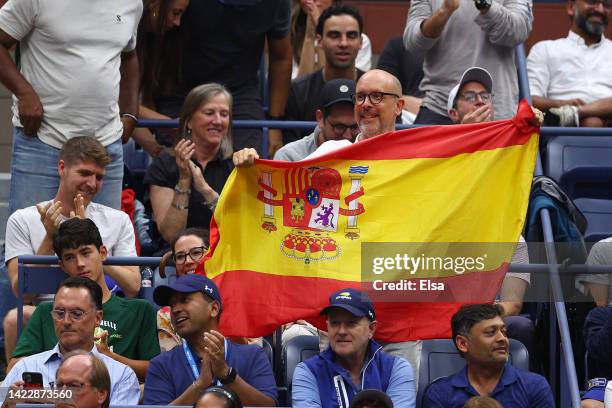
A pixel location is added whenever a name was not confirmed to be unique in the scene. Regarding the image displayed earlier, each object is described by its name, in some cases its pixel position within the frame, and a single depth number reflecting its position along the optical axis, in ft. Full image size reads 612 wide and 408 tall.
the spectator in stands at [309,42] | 83.76
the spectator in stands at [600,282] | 62.23
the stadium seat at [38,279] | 60.13
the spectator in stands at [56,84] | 67.87
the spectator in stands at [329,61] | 77.92
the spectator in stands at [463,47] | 74.95
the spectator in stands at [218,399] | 49.78
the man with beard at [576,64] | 79.97
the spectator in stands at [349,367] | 55.01
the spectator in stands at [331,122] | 69.15
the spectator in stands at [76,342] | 55.98
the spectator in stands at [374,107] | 61.82
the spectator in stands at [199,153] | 68.28
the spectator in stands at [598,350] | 58.13
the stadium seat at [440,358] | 59.31
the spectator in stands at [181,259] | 60.70
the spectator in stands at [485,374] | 55.47
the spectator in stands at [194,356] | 55.47
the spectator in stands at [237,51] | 76.02
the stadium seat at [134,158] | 80.79
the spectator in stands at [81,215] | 63.10
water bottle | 67.87
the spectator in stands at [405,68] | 80.69
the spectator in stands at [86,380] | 51.24
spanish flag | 58.18
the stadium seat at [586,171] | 73.25
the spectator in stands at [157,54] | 75.66
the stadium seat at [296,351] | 58.29
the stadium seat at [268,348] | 60.25
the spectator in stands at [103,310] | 58.90
